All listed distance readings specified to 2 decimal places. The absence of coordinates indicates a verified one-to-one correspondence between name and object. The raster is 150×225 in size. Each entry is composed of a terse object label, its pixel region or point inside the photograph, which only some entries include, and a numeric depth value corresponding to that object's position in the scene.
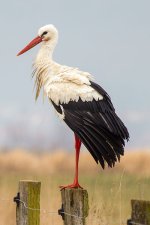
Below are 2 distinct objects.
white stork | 12.94
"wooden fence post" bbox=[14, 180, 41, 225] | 11.06
